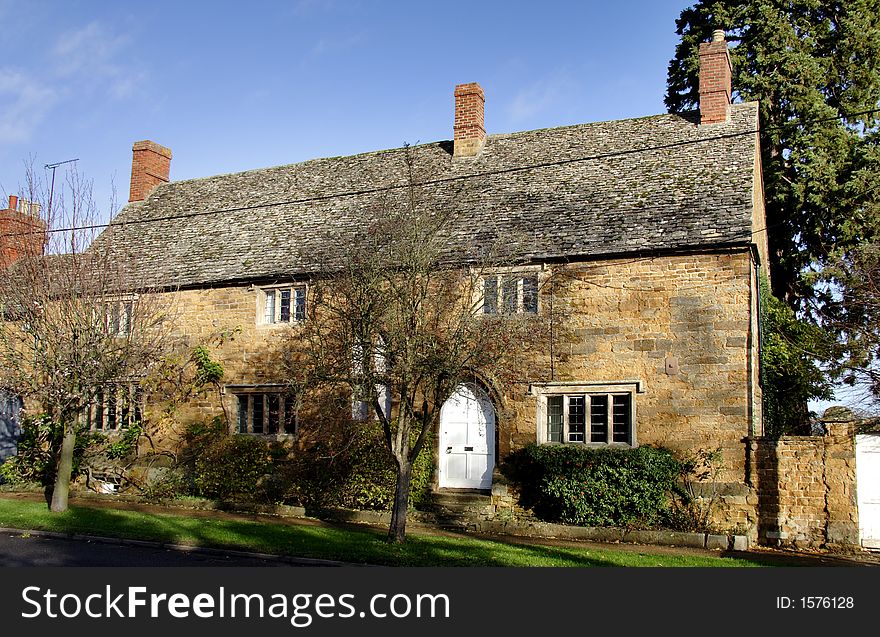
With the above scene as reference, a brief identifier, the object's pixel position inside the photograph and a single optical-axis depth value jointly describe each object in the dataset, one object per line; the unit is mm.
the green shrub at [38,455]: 22188
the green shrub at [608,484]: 16500
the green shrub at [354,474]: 18859
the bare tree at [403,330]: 14156
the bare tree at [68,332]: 17203
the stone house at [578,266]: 17047
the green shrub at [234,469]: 20141
